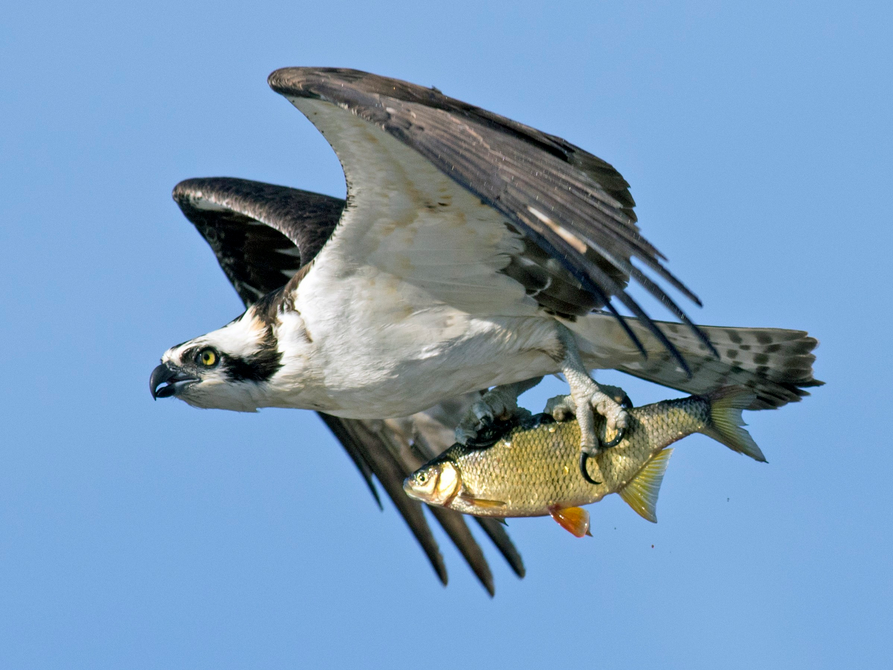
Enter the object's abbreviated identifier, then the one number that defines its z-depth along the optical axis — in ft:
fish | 43.04
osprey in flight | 40.45
